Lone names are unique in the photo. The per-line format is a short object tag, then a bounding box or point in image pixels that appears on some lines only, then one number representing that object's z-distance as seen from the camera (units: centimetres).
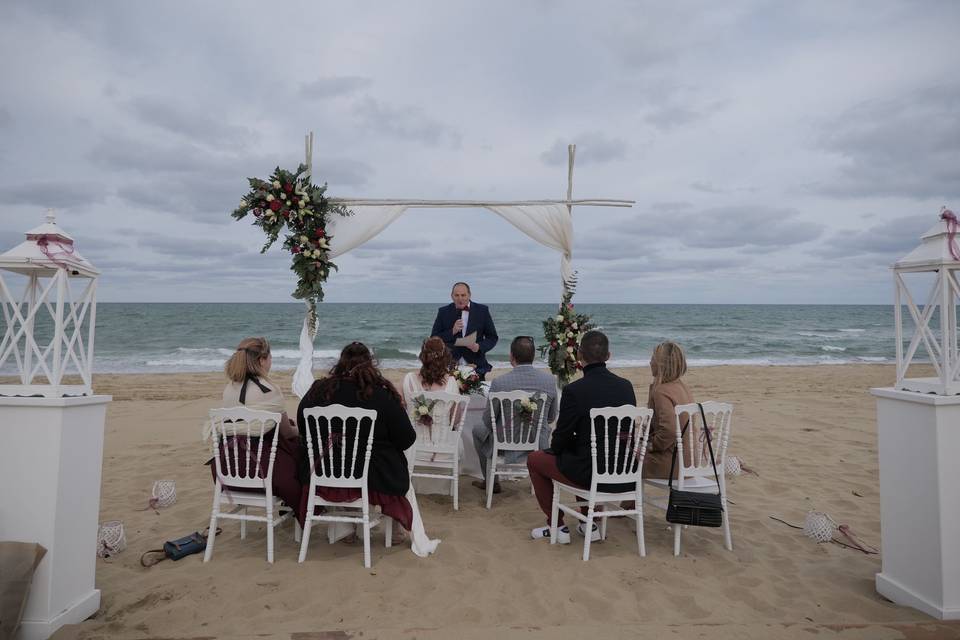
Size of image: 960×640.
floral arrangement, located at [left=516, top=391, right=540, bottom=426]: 429
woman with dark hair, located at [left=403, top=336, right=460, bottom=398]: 448
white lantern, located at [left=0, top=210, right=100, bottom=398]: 254
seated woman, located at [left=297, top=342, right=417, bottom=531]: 337
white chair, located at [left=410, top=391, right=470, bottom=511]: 432
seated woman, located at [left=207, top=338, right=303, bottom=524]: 347
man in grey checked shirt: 452
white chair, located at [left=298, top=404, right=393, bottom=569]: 322
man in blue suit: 600
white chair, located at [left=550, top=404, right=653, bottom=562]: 337
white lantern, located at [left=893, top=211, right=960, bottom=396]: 267
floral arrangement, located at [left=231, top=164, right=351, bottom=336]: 549
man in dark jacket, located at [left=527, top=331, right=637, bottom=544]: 350
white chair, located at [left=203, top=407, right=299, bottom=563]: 323
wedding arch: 599
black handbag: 324
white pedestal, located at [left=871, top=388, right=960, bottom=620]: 265
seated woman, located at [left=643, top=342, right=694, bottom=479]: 377
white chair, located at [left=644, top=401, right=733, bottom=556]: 349
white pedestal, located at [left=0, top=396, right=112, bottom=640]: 246
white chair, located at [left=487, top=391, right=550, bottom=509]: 439
